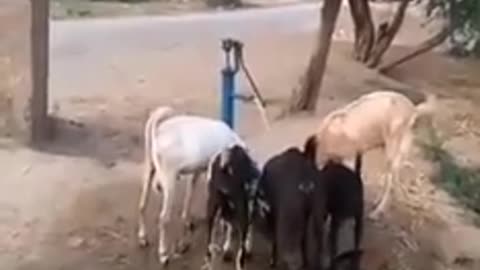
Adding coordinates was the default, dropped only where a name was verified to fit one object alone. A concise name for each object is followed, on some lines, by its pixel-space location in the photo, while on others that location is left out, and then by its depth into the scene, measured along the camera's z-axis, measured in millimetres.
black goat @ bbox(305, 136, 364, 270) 4551
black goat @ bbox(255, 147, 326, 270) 4355
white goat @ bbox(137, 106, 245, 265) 4664
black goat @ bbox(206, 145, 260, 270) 4500
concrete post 6465
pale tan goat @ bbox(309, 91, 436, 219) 5188
